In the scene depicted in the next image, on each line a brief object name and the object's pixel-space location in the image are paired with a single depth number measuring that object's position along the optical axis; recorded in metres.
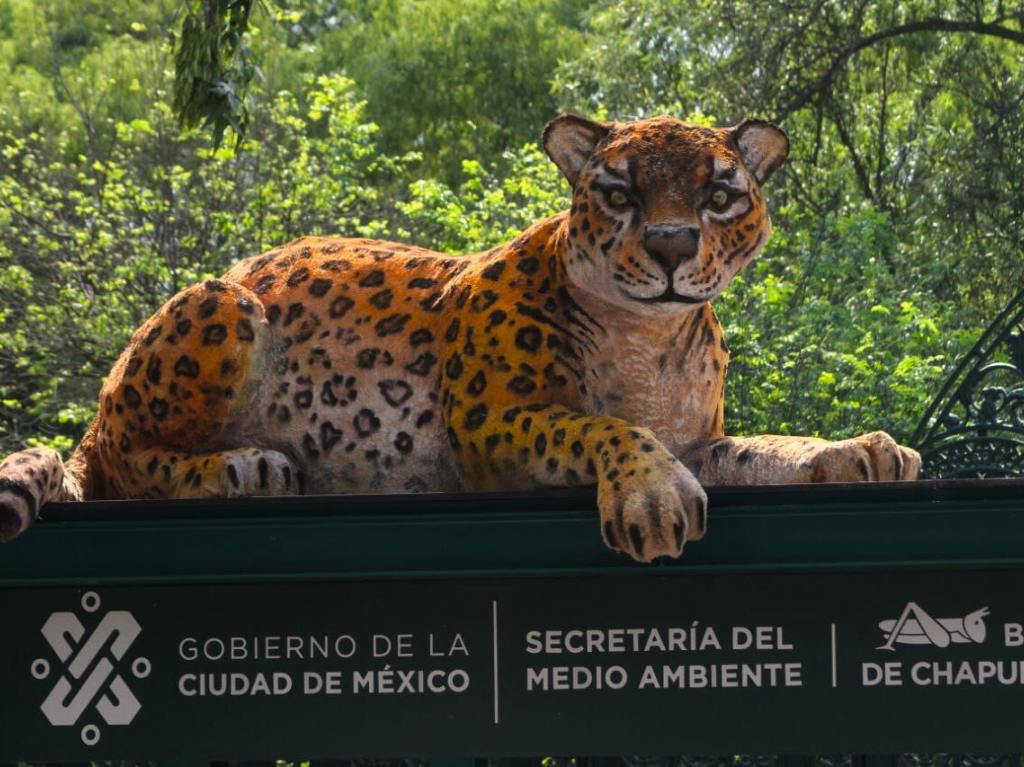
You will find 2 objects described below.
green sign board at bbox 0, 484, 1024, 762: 9.16
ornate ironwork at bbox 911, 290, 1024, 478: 16.75
